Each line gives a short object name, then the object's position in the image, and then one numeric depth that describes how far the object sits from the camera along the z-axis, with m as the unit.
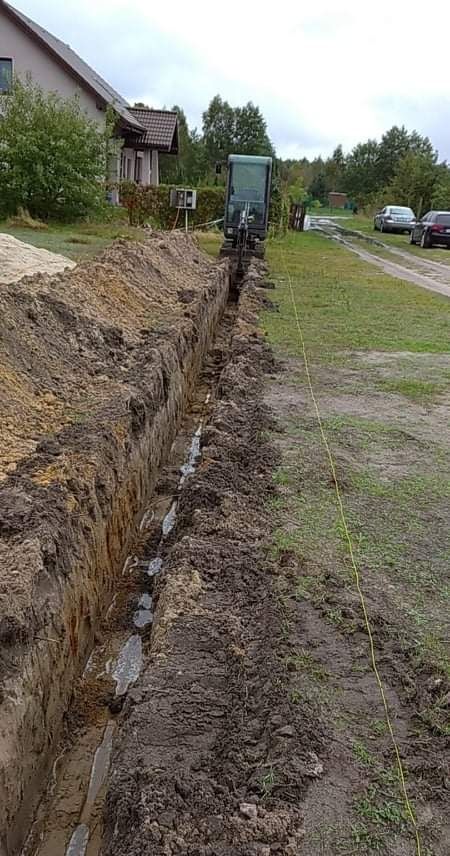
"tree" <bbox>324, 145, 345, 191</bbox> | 82.16
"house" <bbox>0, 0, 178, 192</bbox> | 25.56
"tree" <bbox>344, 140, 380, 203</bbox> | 76.69
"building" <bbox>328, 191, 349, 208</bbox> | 77.88
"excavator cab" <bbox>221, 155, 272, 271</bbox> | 21.16
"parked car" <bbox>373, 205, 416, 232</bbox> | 37.69
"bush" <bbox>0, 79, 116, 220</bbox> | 19.08
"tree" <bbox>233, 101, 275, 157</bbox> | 72.62
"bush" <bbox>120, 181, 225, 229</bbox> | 27.25
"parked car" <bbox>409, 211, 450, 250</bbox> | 29.39
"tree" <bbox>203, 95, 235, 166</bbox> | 72.88
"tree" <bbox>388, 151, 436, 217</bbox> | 50.19
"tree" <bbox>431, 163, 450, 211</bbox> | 43.64
